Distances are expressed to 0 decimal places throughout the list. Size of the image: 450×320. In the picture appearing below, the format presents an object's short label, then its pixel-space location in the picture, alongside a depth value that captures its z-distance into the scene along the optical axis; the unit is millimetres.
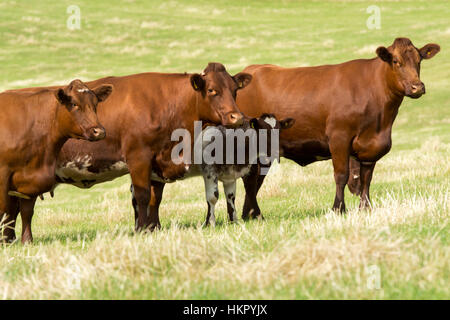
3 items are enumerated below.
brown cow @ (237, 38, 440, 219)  19406
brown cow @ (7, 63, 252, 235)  17984
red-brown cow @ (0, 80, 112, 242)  16281
